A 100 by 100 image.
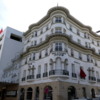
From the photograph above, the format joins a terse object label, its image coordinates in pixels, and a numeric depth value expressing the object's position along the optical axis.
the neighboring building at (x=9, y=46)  38.06
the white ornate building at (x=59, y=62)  22.45
